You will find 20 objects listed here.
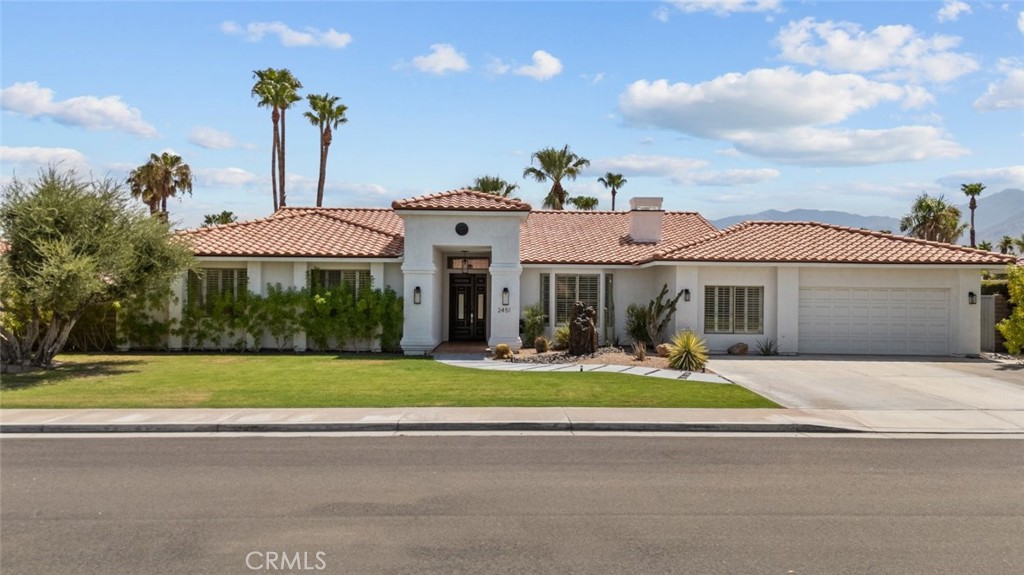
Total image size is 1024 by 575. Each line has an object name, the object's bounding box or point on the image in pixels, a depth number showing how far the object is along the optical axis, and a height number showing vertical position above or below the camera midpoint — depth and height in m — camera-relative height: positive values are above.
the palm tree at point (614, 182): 57.06 +8.75
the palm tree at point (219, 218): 51.62 +5.23
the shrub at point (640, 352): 19.02 -1.65
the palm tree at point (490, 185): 43.44 +6.45
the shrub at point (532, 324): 22.61 -1.05
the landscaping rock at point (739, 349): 21.69 -1.75
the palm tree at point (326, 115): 44.88 +11.08
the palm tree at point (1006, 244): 50.45 +3.57
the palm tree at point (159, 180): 43.09 +6.68
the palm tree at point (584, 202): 52.12 +6.50
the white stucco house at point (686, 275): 21.25 +0.51
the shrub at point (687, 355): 17.81 -1.60
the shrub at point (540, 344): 21.06 -1.58
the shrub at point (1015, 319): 19.83 -0.73
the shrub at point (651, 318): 21.53 -0.84
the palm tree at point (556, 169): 45.69 +7.85
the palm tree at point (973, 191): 54.19 +7.78
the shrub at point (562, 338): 21.27 -1.42
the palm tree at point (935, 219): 47.44 +4.94
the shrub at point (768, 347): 21.88 -1.70
